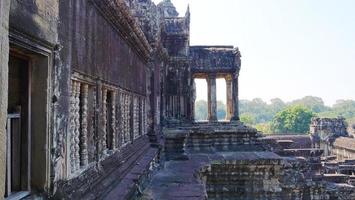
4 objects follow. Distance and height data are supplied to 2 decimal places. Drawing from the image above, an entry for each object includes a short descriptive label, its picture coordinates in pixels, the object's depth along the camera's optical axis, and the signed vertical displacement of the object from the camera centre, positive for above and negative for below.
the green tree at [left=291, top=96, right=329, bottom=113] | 188.20 +6.07
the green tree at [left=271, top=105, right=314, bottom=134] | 75.50 -0.18
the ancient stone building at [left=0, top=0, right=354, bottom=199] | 2.92 -0.08
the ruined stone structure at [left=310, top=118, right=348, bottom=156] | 40.91 -1.34
